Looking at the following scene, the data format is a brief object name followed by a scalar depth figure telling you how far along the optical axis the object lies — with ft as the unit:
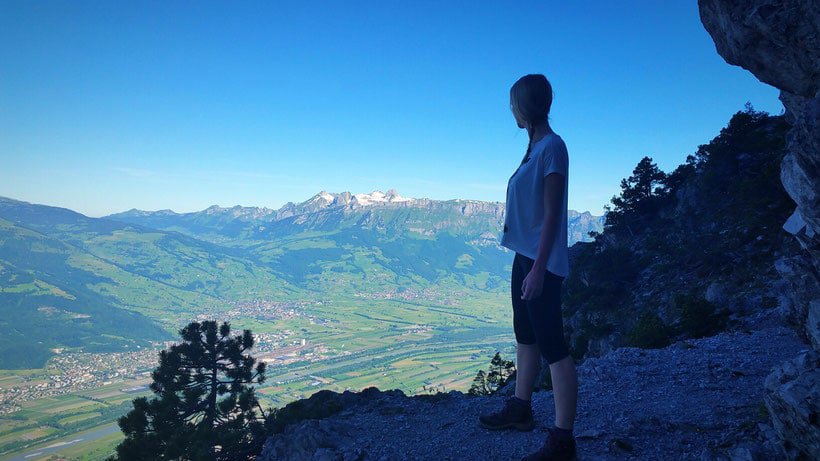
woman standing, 12.75
